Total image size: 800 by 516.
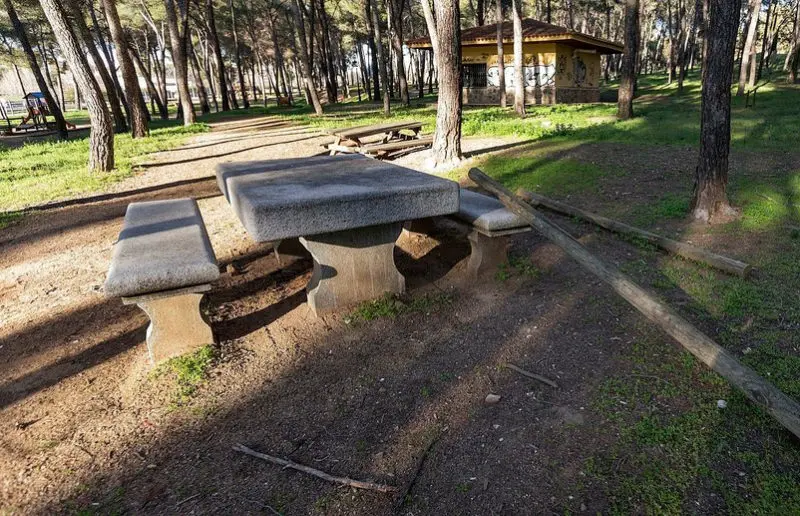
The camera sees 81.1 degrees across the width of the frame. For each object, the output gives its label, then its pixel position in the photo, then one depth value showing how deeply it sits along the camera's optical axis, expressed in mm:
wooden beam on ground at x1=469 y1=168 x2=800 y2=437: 2051
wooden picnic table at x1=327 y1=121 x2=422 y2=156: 9641
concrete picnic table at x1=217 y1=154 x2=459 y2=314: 2949
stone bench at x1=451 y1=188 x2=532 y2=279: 3775
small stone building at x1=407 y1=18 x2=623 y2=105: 23547
